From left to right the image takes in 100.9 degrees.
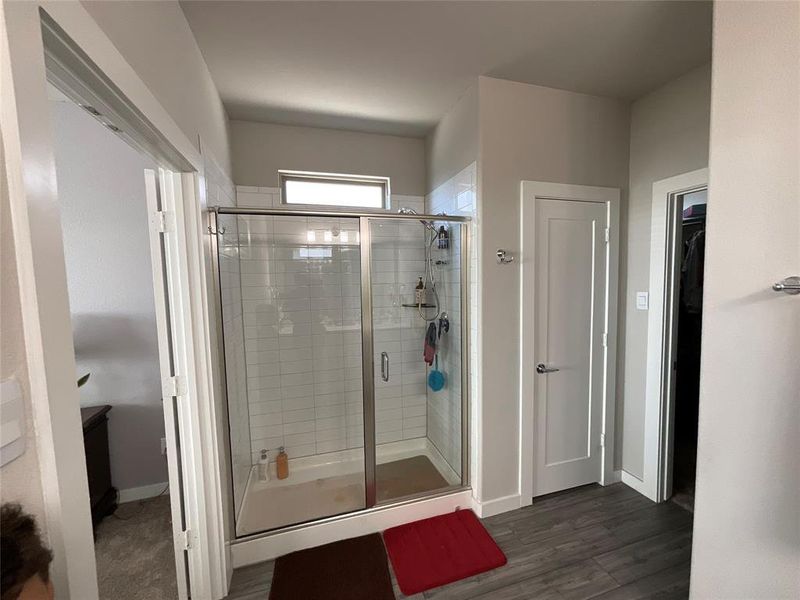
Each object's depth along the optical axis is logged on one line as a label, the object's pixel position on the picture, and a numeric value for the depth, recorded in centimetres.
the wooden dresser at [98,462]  206
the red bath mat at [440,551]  175
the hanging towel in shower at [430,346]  278
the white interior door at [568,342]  224
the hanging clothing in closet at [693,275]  262
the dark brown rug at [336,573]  168
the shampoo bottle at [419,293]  291
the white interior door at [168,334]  143
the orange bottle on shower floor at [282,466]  265
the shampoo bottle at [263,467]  261
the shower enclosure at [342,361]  240
